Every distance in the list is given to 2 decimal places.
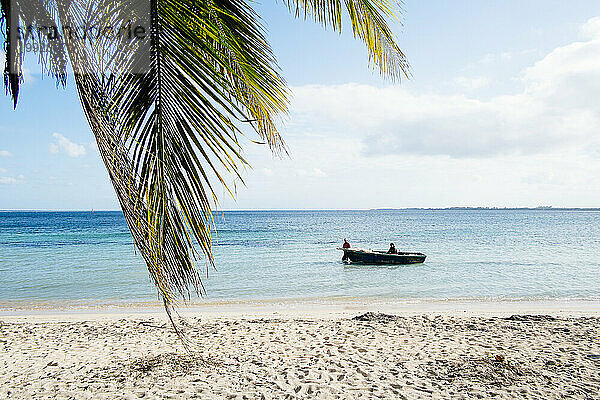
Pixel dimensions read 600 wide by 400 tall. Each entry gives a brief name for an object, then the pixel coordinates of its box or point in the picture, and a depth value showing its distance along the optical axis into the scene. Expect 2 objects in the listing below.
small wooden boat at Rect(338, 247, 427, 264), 23.72
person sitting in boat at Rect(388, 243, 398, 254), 24.17
